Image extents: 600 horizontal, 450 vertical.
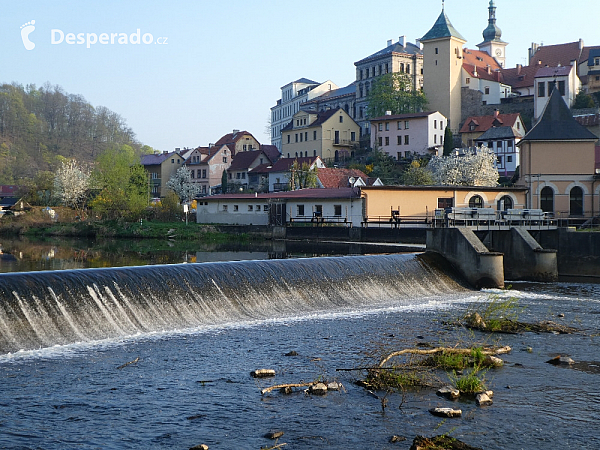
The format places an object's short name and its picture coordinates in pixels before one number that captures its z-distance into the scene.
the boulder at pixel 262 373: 13.07
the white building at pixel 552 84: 90.25
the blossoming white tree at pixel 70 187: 80.06
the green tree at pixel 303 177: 70.88
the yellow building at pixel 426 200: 48.66
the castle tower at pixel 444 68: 94.94
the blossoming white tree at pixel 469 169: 71.44
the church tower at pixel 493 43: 144.12
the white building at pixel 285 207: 51.91
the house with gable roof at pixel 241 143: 107.00
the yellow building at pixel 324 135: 97.75
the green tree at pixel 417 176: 69.69
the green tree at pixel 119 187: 67.75
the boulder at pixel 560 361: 14.40
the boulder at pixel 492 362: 14.04
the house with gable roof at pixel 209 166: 101.62
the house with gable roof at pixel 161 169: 108.44
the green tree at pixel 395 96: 95.62
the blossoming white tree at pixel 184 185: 98.83
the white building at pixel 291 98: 126.44
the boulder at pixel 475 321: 18.08
